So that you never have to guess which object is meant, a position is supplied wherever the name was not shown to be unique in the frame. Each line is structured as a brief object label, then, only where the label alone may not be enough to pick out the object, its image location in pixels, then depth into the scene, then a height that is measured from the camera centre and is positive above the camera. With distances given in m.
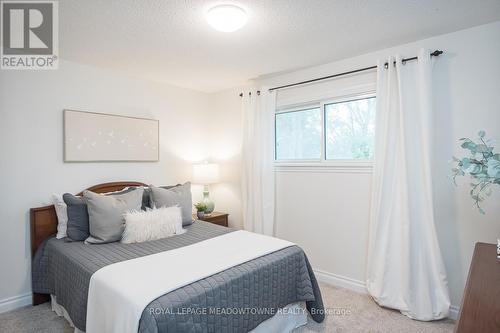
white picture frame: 2.95 +0.30
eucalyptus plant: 1.52 +0.01
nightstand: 3.68 -0.70
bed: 1.54 -0.78
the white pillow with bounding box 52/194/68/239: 2.64 -0.49
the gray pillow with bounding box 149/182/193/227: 2.93 -0.36
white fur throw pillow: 2.47 -0.54
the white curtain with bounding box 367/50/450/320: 2.37 -0.34
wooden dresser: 0.94 -0.53
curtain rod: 2.39 +0.93
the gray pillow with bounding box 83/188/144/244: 2.44 -0.45
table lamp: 3.89 -0.13
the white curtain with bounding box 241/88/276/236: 3.52 +0.06
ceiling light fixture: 1.88 +0.99
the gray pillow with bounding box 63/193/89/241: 2.51 -0.47
